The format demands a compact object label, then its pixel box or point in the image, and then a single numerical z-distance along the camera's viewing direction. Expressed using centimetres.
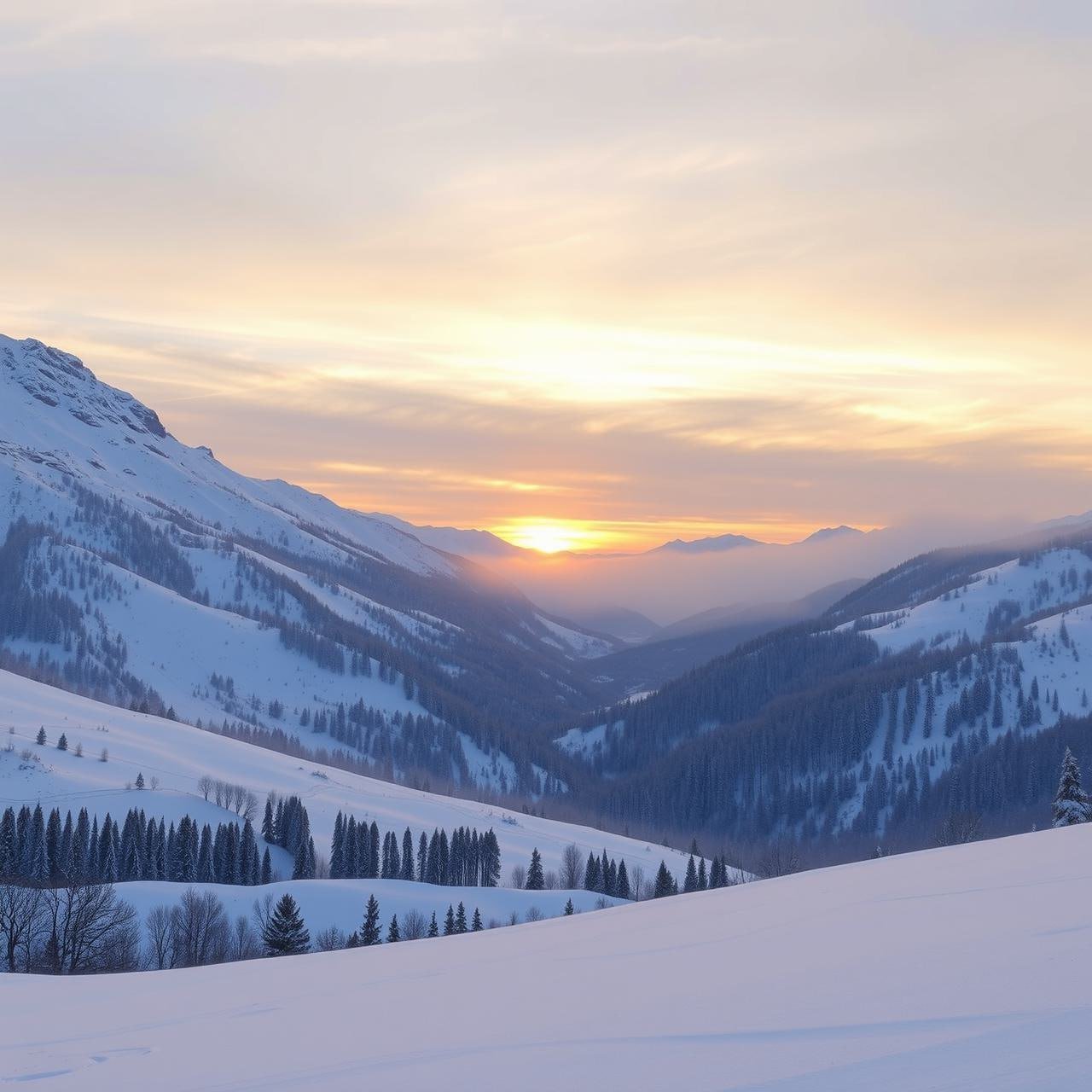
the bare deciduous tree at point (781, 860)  14023
